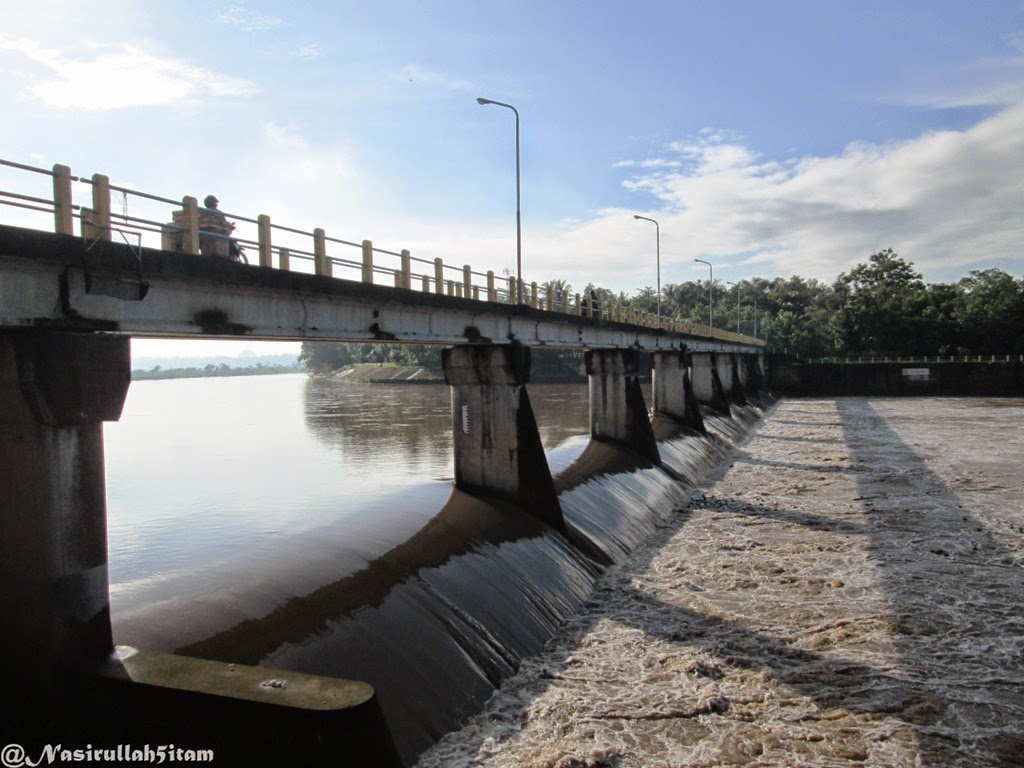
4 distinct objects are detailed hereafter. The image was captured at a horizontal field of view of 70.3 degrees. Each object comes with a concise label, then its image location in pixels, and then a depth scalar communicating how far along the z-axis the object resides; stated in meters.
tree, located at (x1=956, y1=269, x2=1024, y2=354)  98.56
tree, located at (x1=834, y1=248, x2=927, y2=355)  106.75
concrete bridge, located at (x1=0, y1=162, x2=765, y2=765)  8.94
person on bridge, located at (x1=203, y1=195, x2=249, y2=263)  13.09
